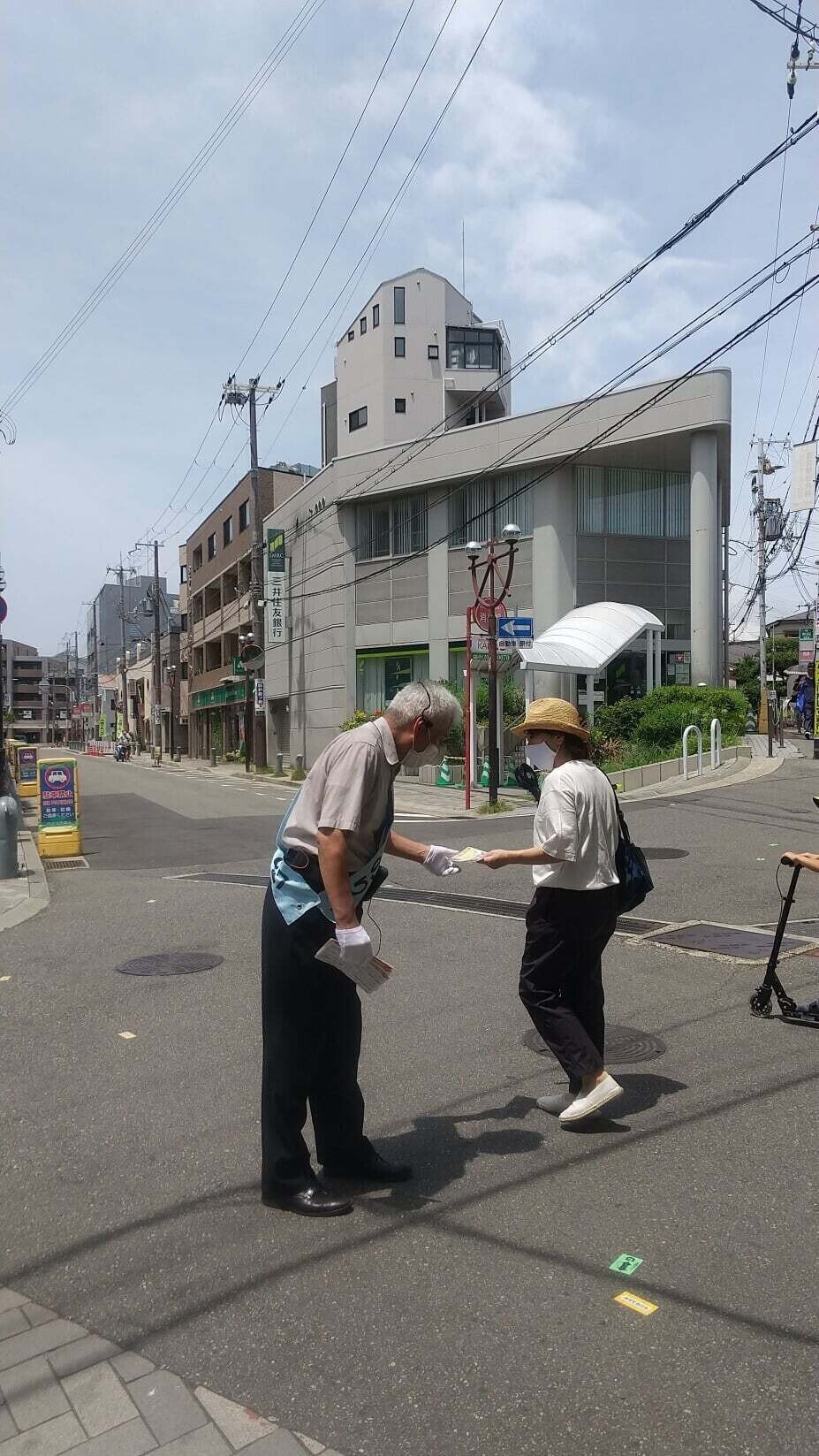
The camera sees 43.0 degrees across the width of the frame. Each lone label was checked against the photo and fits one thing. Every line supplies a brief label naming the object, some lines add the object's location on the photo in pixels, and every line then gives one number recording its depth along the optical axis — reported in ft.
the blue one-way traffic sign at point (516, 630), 63.72
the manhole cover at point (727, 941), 24.35
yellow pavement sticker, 9.70
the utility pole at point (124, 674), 280.84
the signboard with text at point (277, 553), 134.00
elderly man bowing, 11.23
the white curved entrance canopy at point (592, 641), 77.25
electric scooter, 18.12
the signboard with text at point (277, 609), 134.62
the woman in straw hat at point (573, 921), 13.83
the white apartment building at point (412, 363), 172.96
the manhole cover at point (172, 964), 23.62
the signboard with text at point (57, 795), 48.21
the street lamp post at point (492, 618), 62.85
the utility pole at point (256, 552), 126.62
